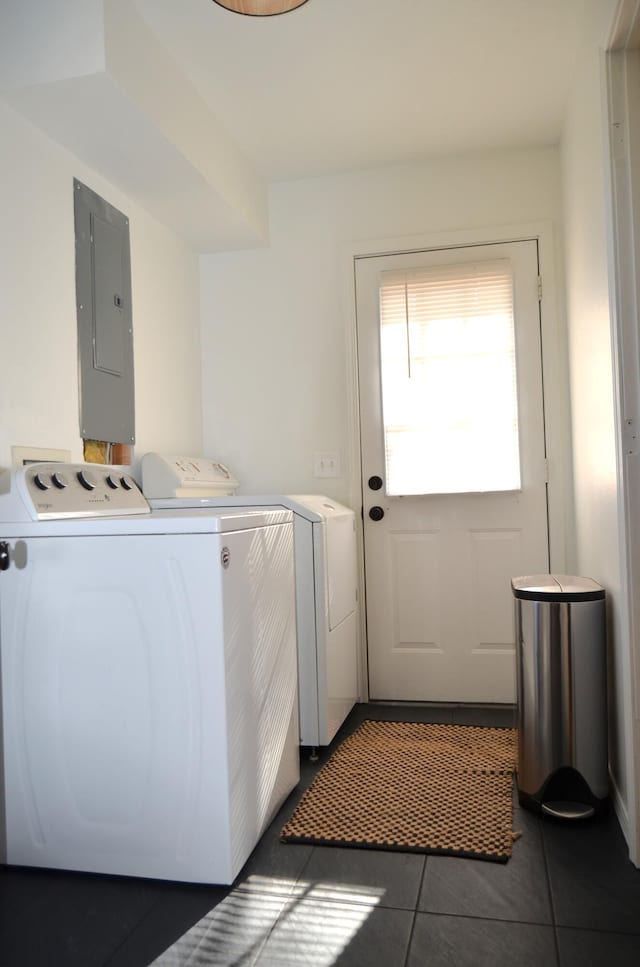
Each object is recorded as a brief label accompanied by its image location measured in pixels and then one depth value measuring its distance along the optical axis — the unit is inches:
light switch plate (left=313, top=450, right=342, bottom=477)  130.4
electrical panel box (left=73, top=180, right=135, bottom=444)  96.0
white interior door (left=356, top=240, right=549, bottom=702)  123.3
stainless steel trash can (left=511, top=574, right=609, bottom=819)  80.1
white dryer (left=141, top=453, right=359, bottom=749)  99.3
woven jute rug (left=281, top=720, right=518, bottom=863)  76.4
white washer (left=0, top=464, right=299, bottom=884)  66.4
